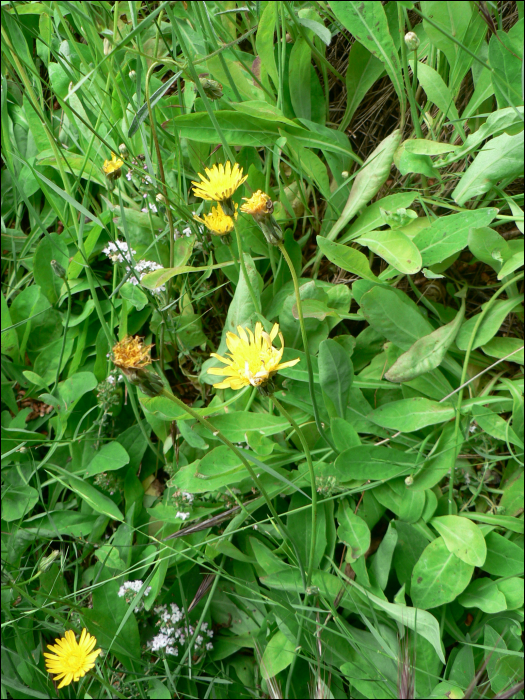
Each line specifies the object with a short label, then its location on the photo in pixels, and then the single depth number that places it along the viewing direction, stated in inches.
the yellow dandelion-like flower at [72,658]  16.2
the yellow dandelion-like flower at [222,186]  16.0
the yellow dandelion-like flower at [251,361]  14.4
